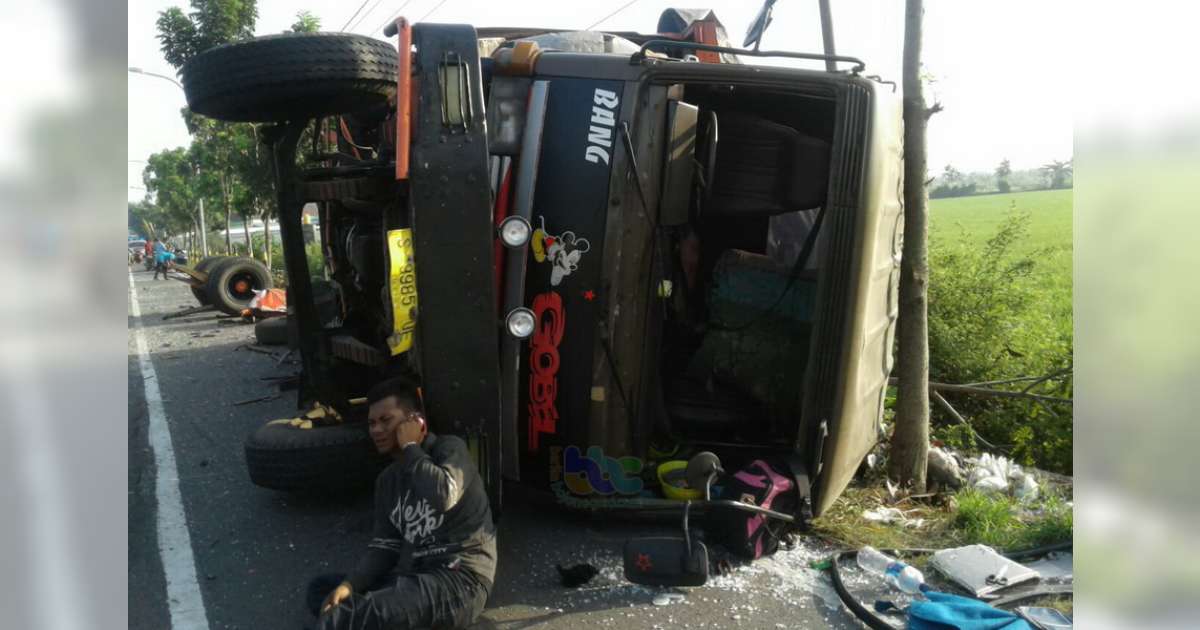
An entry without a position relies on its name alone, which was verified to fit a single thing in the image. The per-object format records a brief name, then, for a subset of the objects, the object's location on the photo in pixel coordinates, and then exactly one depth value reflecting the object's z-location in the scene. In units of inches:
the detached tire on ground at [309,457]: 164.1
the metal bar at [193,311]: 546.3
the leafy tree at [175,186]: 1305.4
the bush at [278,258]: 649.1
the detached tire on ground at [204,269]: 536.1
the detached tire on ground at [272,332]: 382.9
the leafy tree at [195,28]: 583.8
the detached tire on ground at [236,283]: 523.8
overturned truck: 141.6
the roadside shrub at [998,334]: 239.5
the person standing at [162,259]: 1038.4
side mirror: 127.0
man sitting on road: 117.4
